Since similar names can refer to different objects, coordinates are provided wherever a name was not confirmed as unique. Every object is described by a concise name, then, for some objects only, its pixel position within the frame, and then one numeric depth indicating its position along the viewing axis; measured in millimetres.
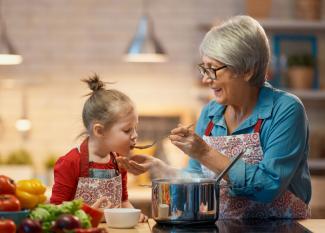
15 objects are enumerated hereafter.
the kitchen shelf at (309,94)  6773
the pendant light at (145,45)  6355
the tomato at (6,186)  2822
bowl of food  2770
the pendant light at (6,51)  6160
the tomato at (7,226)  2662
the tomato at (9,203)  2787
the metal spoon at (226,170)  3102
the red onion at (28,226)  2648
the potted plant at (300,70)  6852
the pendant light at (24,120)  6902
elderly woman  3312
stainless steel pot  3100
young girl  3412
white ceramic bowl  3156
